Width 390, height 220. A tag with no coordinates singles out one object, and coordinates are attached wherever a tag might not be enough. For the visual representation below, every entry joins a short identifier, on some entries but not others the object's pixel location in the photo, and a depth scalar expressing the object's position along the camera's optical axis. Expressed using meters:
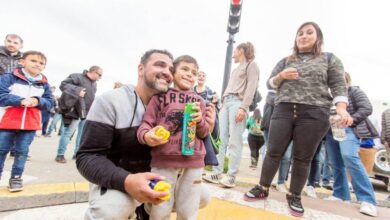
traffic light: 4.34
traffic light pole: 4.56
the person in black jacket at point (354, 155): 2.88
